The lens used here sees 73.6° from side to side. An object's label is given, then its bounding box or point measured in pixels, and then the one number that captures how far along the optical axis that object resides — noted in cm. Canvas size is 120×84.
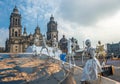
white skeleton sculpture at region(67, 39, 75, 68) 484
